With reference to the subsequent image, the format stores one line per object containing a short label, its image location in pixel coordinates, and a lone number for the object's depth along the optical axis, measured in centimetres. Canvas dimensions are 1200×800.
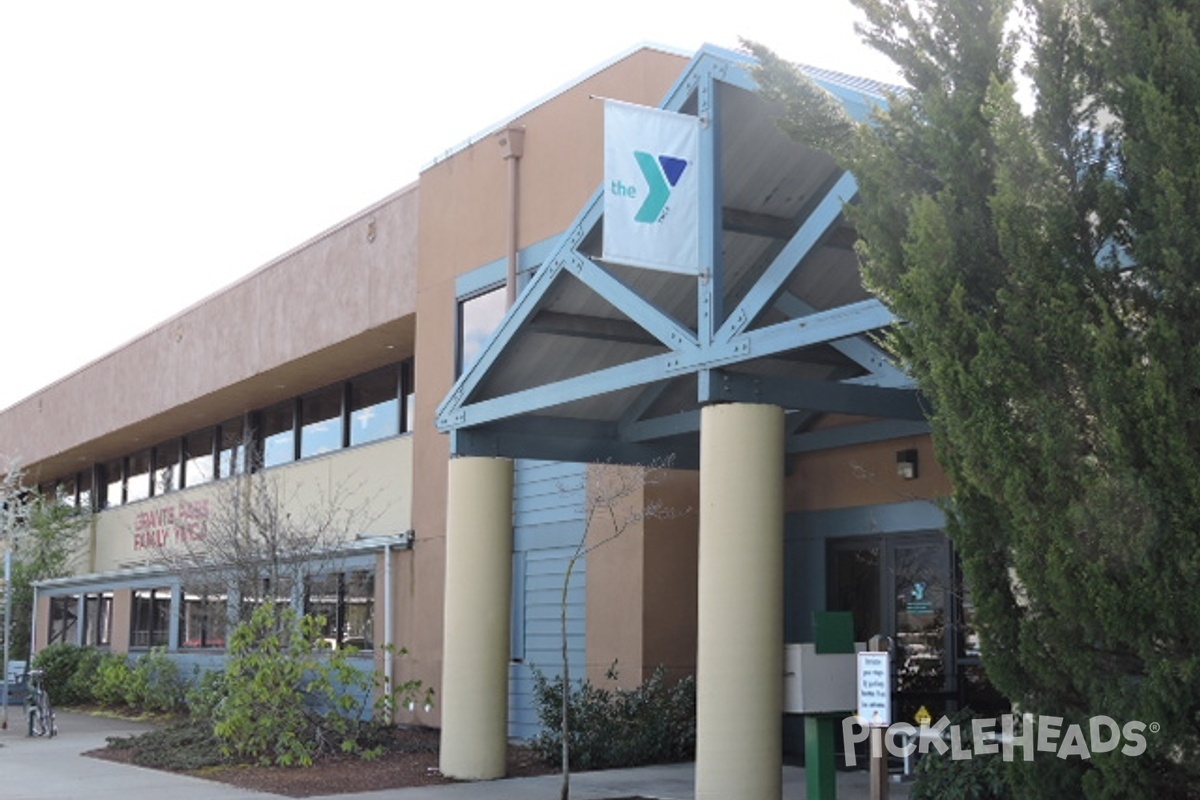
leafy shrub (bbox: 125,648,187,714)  2731
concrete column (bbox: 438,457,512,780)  1495
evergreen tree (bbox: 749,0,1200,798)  733
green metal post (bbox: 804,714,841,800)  1115
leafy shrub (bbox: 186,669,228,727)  1895
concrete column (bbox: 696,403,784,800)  1155
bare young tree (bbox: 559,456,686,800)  1625
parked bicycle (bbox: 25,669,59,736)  2300
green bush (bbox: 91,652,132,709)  2952
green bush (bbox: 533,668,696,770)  1612
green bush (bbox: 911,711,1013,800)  1109
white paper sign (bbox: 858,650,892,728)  1002
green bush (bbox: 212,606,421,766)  1703
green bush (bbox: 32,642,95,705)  3238
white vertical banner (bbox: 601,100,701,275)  1191
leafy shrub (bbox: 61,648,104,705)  3189
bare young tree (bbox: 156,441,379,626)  1994
